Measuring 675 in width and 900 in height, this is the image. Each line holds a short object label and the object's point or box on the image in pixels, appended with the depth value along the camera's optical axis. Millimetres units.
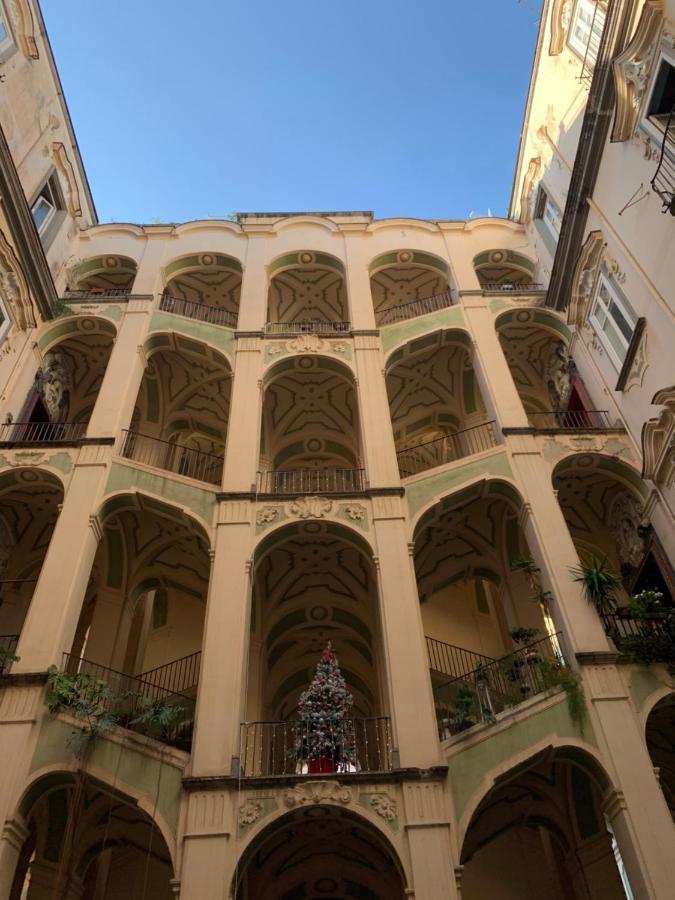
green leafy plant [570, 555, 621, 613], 11469
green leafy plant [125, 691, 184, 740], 10375
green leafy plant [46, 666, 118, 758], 10016
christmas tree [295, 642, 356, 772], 10203
